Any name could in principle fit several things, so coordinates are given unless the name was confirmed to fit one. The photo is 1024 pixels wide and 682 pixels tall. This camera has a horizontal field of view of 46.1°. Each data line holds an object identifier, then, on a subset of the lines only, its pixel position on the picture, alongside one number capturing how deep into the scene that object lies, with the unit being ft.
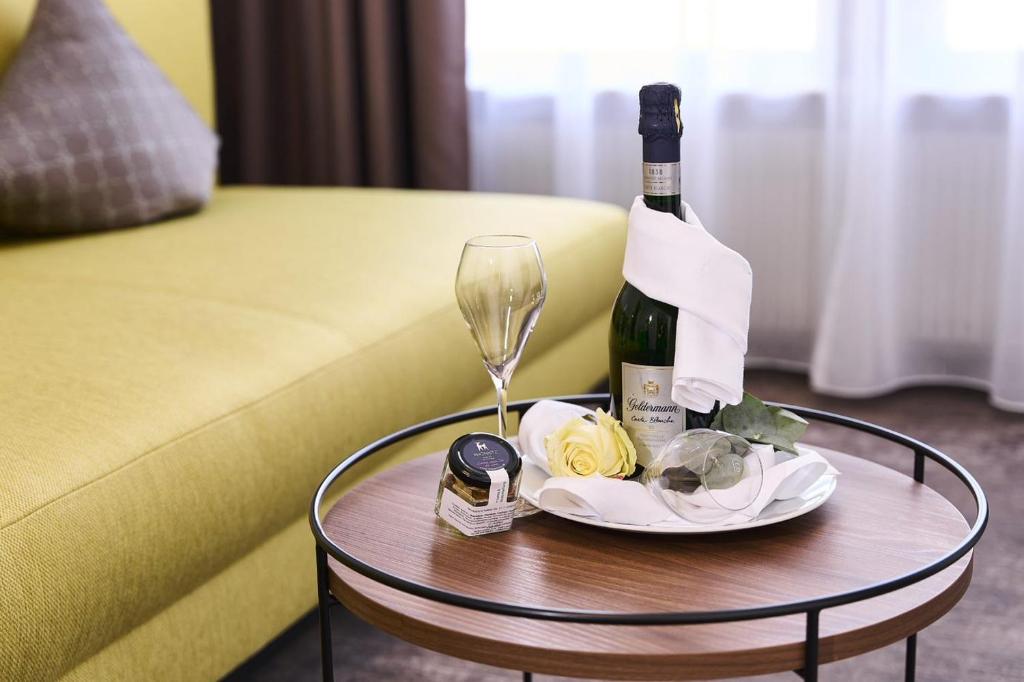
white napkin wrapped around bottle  3.11
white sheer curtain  8.48
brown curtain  9.47
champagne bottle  3.20
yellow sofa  3.59
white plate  3.02
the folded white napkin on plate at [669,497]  3.06
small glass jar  3.08
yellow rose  3.21
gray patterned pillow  6.64
